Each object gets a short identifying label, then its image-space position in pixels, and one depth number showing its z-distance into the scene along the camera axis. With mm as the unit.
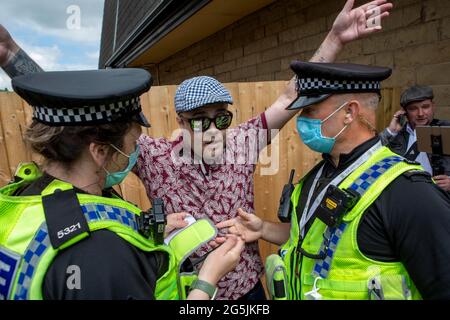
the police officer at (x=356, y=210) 1163
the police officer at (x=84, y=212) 866
